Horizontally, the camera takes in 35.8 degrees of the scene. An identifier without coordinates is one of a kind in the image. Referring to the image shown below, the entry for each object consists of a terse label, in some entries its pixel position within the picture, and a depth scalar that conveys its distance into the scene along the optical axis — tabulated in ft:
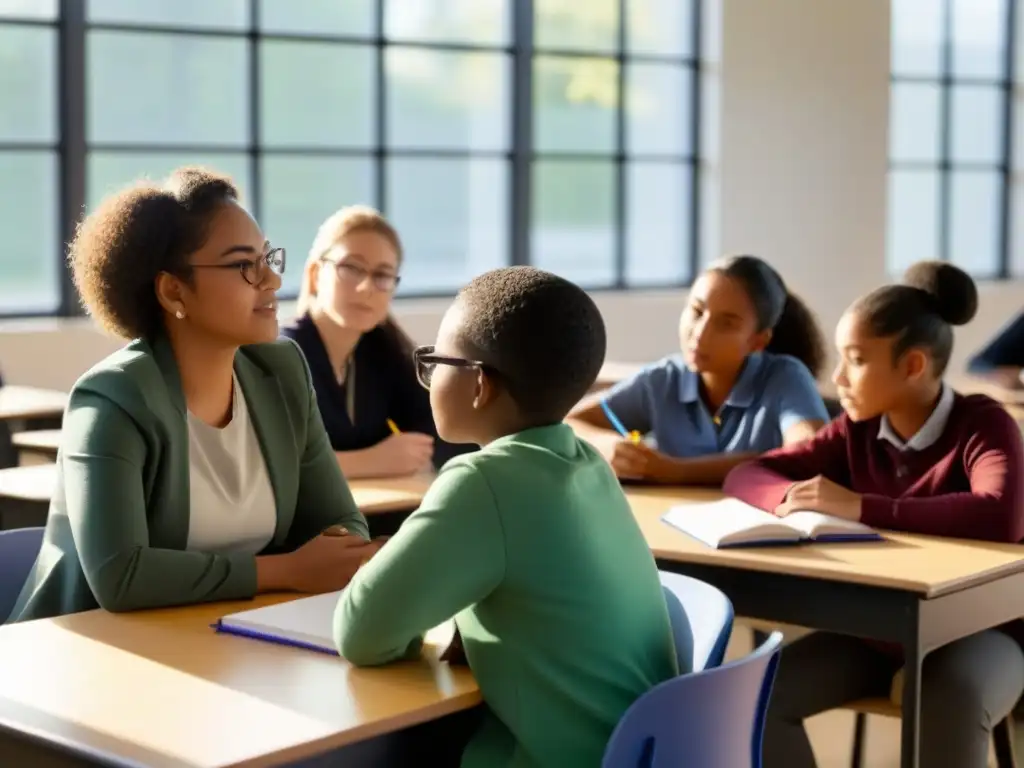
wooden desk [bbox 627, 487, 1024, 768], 7.98
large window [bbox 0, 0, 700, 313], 19.63
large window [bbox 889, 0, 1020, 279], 29.81
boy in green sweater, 5.71
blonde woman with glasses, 11.69
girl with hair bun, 8.73
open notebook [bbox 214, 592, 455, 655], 6.31
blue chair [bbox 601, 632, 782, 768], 5.47
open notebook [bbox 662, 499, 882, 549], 8.79
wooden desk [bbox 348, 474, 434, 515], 9.98
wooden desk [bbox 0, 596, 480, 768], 5.14
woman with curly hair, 7.06
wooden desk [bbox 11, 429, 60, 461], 12.73
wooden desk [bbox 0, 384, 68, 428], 14.64
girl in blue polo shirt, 11.05
